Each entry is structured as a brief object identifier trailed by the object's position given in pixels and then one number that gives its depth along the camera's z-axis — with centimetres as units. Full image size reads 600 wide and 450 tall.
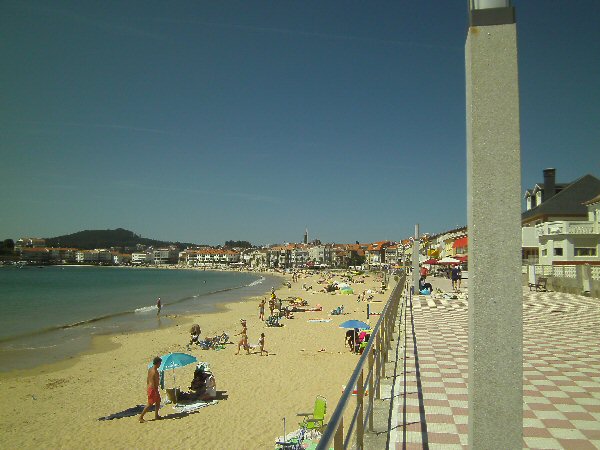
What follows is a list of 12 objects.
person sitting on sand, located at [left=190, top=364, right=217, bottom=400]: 1006
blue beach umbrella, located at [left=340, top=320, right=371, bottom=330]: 1355
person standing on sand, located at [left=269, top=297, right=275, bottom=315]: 2838
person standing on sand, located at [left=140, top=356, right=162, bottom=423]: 909
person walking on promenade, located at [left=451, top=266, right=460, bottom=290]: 2192
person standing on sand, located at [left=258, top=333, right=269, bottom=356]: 1533
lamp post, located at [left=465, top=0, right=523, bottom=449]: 169
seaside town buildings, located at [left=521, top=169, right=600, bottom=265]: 2731
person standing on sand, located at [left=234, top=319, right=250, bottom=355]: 1549
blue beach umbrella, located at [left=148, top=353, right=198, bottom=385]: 1045
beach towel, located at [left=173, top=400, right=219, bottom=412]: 948
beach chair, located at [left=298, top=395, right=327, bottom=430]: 695
